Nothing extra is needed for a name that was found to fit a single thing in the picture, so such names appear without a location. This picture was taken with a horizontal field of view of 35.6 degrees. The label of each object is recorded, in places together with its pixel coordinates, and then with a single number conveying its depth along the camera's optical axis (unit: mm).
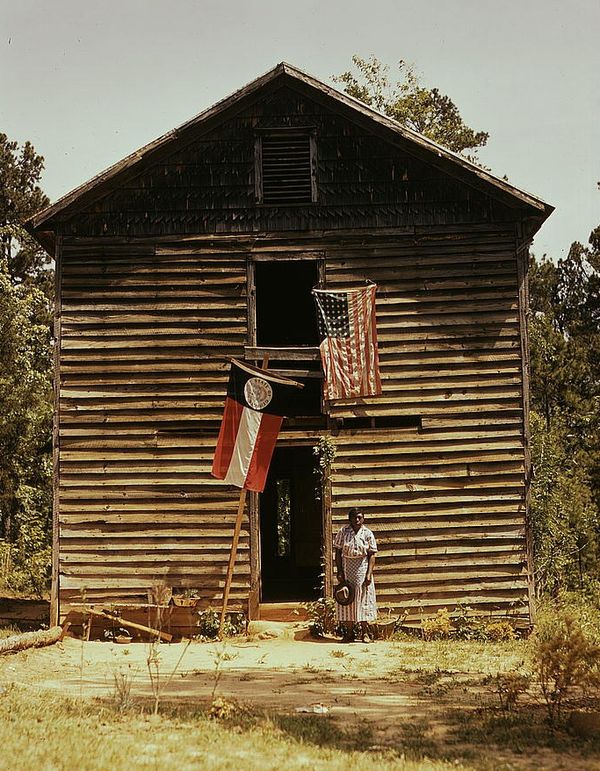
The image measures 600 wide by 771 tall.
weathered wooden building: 14953
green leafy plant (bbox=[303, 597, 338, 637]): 14492
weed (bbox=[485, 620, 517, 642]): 14383
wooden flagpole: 14177
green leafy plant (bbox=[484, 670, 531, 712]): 8742
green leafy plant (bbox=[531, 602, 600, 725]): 8242
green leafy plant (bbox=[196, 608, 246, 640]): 14508
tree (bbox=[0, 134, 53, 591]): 21844
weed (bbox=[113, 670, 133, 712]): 8312
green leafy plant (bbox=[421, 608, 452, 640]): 14281
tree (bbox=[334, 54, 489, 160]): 32469
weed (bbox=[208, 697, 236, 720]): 8164
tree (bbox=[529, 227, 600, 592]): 22656
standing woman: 14102
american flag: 15203
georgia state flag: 14328
